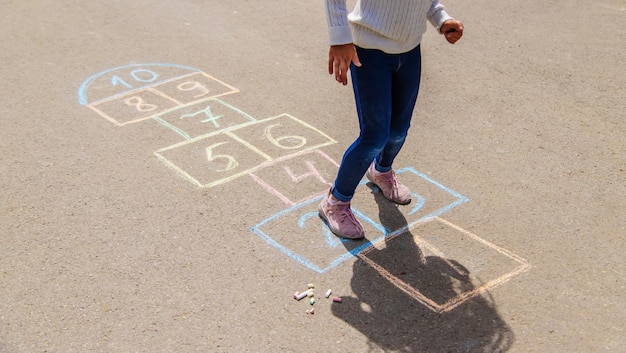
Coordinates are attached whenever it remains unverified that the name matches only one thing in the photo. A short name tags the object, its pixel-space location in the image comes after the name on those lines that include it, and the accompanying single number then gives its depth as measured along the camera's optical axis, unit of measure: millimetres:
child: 3184
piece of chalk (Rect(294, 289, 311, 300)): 3287
